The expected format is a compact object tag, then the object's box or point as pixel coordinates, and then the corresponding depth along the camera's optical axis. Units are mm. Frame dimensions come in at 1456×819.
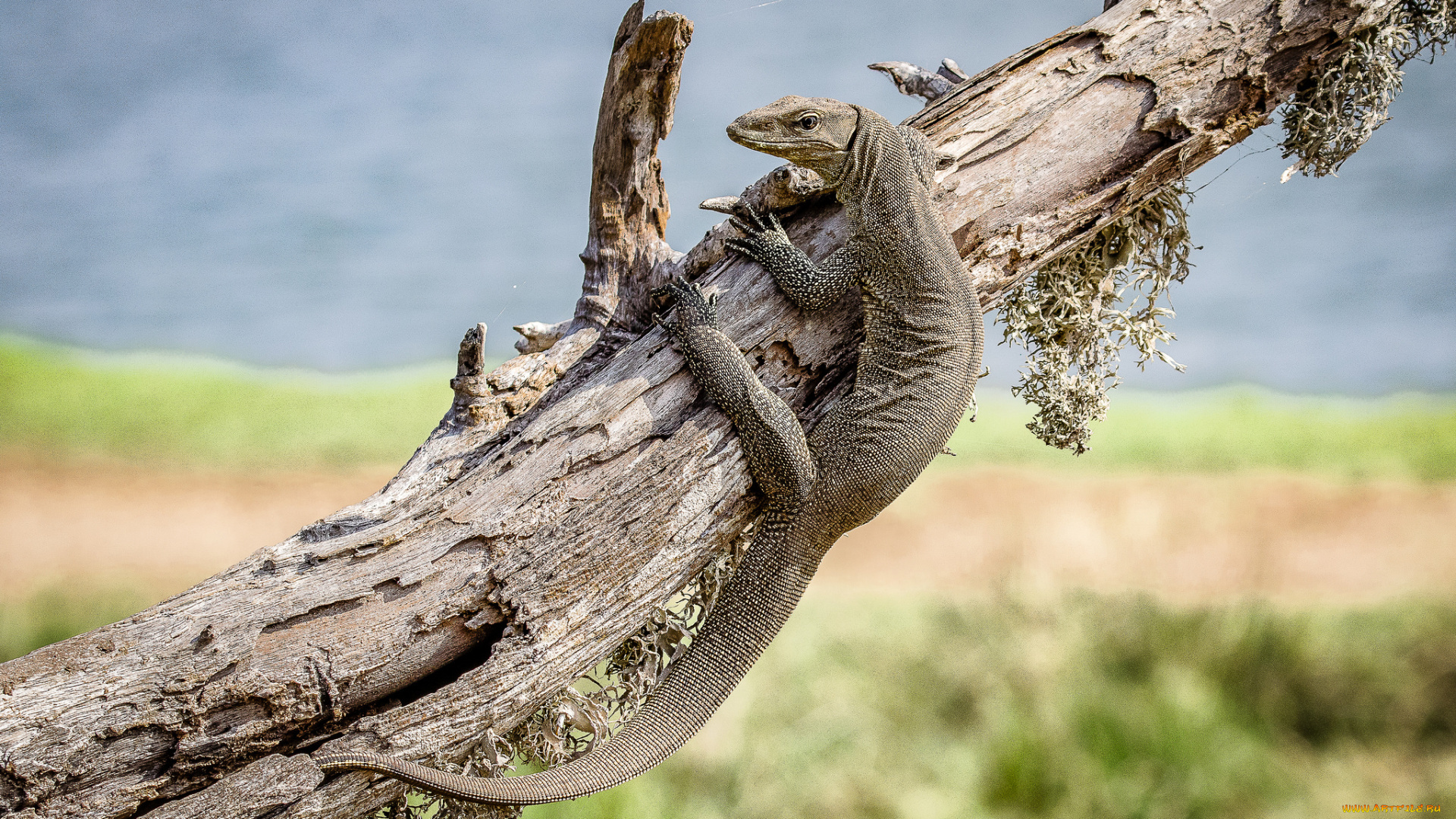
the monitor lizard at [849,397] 6047
